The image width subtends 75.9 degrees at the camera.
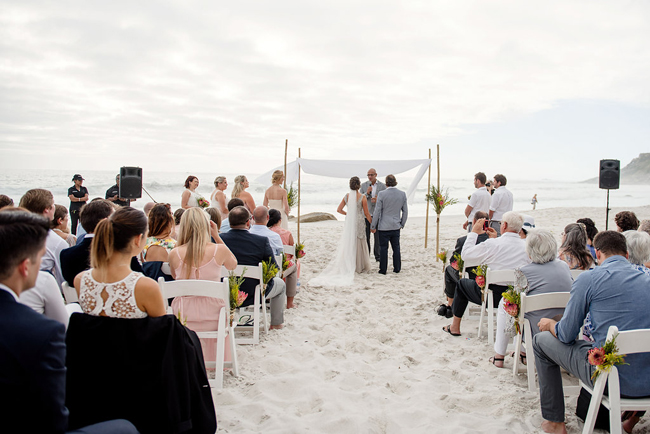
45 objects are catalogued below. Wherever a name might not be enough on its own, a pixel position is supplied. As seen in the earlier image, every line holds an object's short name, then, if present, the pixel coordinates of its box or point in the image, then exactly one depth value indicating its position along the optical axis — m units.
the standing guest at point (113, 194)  9.51
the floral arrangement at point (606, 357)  2.14
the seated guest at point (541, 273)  3.11
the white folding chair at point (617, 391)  2.15
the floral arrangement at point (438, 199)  7.89
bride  7.21
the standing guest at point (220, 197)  7.36
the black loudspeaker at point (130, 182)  8.00
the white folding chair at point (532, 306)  2.99
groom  7.21
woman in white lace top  2.01
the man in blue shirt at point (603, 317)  2.30
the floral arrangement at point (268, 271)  4.08
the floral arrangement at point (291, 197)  7.72
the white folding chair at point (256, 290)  3.94
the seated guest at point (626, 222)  4.00
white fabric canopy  8.34
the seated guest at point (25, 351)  1.29
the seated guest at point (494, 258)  4.07
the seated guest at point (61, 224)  3.85
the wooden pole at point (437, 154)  8.23
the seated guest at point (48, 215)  3.18
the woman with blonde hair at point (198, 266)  3.32
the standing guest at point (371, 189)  7.89
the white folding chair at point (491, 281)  3.81
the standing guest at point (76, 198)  9.62
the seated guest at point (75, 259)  2.96
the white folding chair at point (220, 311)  2.98
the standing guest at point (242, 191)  7.11
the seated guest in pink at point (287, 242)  5.26
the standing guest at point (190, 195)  7.06
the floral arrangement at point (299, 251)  5.45
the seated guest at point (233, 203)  5.15
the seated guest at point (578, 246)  3.53
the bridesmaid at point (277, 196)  7.49
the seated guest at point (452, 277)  4.82
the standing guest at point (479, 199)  7.28
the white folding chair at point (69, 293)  2.80
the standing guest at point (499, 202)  7.20
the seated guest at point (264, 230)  4.89
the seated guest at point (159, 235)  3.57
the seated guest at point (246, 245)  4.15
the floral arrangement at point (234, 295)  3.31
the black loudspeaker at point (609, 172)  8.33
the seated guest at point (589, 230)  4.49
